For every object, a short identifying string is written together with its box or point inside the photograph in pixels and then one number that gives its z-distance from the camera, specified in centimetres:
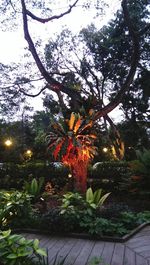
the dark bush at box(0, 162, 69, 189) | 632
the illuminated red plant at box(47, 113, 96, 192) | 484
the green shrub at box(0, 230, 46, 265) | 151
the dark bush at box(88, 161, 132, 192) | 574
